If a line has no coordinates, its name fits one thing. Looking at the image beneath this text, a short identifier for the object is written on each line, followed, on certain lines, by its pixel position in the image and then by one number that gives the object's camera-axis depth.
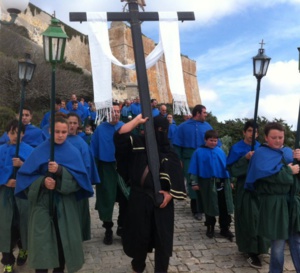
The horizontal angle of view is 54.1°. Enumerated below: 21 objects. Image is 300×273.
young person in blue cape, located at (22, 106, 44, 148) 4.30
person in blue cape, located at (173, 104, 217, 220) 5.45
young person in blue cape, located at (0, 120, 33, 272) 3.38
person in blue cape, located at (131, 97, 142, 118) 10.71
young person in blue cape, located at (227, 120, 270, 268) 3.69
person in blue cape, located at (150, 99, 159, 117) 8.47
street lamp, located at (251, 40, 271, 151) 3.65
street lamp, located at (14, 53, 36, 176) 3.58
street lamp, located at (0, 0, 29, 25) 4.69
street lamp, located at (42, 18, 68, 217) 2.72
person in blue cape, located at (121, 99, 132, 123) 10.93
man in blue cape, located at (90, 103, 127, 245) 4.23
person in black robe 2.96
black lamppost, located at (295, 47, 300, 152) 3.06
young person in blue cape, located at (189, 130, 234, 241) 4.46
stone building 26.56
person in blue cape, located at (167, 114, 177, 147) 7.65
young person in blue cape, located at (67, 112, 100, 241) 3.58
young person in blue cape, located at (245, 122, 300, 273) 3.04
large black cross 2.81
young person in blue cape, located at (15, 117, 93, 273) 2.80
